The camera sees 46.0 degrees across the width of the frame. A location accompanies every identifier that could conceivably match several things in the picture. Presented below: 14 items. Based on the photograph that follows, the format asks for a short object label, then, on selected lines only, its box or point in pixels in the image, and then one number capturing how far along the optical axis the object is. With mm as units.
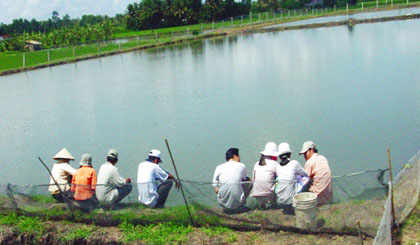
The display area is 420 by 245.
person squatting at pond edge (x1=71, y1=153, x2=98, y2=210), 7180
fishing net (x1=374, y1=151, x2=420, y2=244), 5996
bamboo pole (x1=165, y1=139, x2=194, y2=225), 6707
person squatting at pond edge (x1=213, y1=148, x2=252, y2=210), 6543
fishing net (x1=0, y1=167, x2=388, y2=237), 5980
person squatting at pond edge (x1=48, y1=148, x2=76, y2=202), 7491
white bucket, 5949
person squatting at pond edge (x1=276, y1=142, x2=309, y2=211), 6348
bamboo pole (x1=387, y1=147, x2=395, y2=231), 5746
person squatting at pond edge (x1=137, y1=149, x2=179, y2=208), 7062
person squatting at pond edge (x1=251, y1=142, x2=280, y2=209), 6512
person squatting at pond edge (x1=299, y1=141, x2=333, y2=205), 6254
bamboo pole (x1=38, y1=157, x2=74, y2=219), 7164
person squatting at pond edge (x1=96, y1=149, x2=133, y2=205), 7121
